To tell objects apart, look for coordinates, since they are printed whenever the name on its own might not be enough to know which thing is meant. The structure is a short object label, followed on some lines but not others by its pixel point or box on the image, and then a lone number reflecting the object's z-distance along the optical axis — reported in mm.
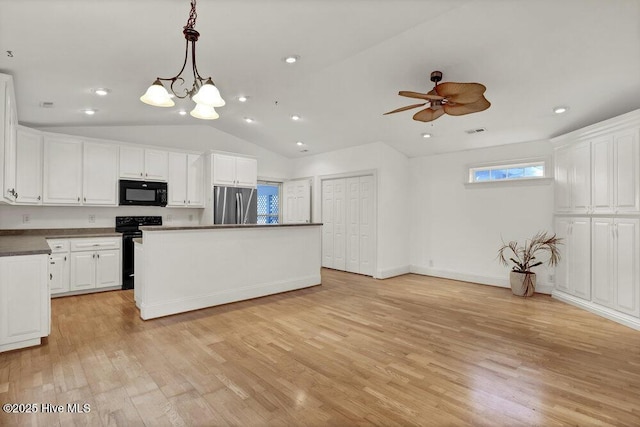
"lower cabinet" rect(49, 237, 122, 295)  4465
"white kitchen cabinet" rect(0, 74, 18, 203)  2797
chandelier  2191
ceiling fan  2752
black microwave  5168
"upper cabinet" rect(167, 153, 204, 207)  5703
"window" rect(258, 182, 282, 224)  7699
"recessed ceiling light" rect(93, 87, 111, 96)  3596
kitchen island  3609
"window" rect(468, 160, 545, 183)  5090
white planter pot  4762
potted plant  4730
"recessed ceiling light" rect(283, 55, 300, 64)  3355
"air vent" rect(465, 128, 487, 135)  4909
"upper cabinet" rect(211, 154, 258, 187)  5941
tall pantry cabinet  3539
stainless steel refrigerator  5911
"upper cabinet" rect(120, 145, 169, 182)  5211
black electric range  4992
